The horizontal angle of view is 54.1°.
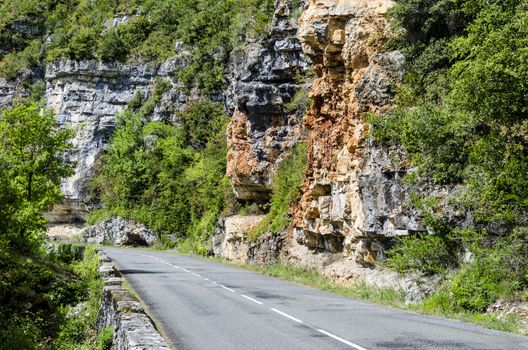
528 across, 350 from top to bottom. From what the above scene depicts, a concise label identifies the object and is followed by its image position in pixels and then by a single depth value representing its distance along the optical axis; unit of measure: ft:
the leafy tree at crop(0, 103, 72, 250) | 75.00
